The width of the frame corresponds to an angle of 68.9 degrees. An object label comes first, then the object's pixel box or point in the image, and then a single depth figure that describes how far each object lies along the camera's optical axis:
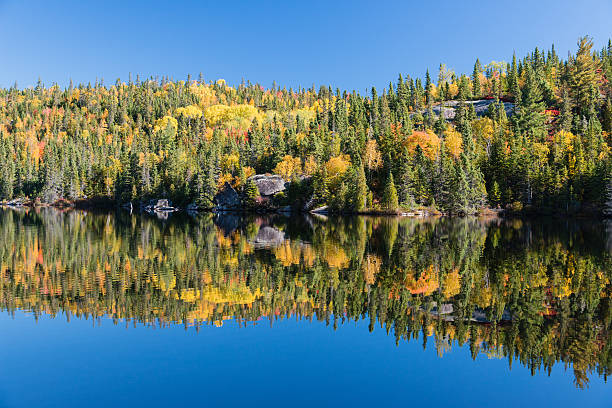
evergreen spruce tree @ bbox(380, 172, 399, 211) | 90.19
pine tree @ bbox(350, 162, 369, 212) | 92.31
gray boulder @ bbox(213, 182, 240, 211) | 114.56
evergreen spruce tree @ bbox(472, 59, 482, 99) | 158.12
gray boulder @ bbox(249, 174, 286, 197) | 107.94
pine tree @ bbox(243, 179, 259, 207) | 106.69
